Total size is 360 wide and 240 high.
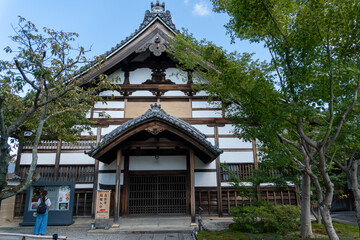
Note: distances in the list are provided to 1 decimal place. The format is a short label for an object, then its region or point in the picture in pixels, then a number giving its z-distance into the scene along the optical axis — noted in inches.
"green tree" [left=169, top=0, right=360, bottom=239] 176.9
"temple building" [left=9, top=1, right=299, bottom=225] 414.0
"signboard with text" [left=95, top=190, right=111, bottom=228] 327.6
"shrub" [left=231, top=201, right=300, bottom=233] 291.6
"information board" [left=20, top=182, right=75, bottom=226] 359.7
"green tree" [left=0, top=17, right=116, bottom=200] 181.6
